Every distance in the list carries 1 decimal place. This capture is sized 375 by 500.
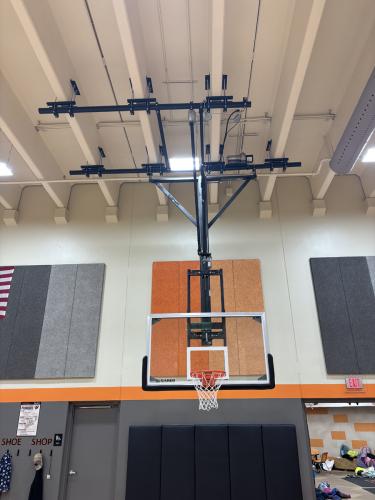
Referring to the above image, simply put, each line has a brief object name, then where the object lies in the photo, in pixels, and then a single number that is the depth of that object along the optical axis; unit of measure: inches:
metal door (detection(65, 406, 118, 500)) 210.5
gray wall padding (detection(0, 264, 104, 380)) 232.4
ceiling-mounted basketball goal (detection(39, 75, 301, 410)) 156.4
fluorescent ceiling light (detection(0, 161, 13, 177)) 211.9
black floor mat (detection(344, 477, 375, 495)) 300.8
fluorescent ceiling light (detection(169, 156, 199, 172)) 221.8
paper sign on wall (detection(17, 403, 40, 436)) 217.3
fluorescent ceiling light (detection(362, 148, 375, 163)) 213.5
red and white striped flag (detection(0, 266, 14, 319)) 251.0
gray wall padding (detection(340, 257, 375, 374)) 225.0
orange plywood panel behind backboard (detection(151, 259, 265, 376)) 228.8
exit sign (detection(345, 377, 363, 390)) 217.0
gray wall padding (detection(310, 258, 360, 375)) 223.8
